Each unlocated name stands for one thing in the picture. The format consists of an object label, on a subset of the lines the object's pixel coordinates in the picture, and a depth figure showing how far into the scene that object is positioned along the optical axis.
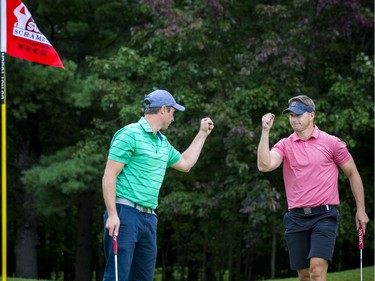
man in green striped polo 9.41
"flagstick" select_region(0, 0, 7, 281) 9.89
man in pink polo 10.87
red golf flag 11.60
